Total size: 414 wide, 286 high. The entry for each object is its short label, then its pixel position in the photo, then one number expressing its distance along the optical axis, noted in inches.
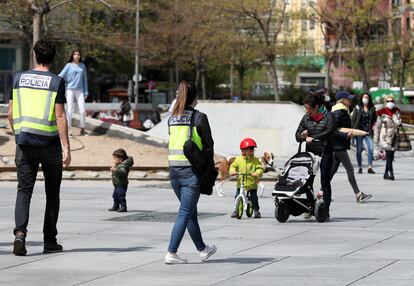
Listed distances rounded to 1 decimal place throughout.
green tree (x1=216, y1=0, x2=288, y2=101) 2279.8
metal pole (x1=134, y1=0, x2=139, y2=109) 2564.0
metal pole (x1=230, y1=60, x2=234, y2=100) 3573.6
